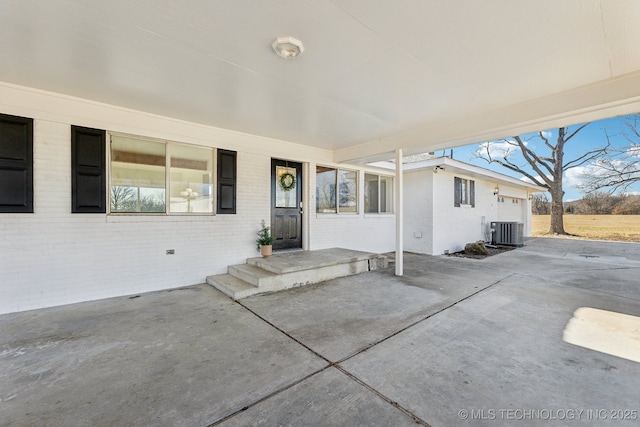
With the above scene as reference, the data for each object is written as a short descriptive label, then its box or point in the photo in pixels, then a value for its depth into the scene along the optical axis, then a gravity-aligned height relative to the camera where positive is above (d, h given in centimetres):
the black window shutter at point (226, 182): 493 +61
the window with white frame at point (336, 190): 665 +61
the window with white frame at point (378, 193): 787 +62
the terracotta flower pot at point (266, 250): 521 -74
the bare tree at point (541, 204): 2122 +72
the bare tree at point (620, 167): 1278 +242
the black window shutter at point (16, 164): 325 +63
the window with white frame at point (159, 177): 408 +62
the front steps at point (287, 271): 421 -106
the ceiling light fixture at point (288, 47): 235 +156
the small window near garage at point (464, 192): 888 +75
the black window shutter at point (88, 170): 367 +62
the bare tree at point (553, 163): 1505 +304
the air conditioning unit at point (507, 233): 993 -79
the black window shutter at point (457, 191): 876 +76
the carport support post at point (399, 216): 534 -6
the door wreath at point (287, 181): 594 +74
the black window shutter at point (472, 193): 966 +75
